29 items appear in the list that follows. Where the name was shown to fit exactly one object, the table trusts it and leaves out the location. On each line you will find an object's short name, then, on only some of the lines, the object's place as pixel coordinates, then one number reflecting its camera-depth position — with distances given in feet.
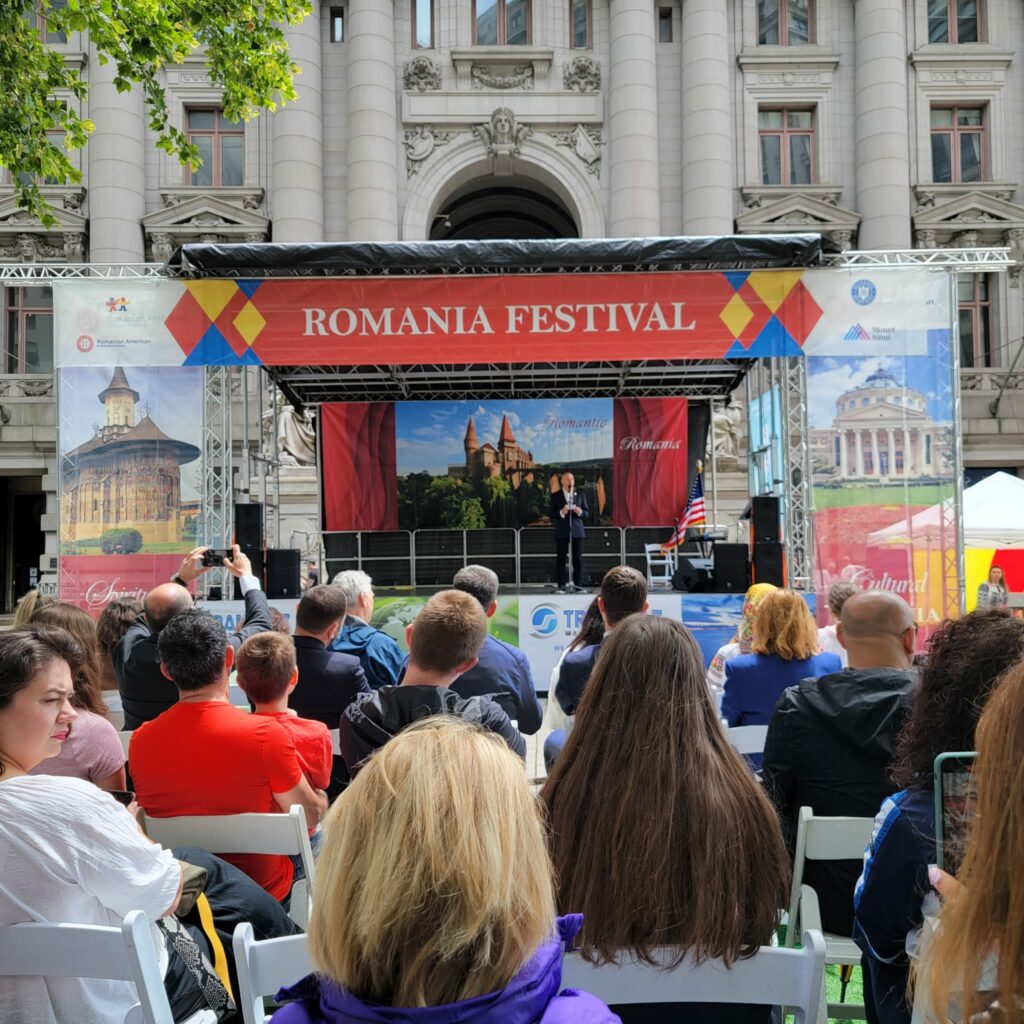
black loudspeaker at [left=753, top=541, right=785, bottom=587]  37.22
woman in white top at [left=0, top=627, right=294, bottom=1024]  6.89
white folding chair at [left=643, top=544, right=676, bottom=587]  54.44
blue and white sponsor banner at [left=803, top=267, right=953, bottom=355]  34.94
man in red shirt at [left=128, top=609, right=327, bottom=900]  10.78
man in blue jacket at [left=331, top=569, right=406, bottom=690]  17.93
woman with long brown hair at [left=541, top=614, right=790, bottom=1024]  6.69
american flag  55.77
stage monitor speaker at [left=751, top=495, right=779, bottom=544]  37.45
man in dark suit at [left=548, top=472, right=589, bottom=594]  47.06
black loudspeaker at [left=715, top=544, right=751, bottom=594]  38.52
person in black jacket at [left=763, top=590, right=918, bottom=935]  9.75
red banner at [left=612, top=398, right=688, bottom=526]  56.90
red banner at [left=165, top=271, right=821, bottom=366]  34.83
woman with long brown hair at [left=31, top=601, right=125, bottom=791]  10.85
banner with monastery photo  36.29
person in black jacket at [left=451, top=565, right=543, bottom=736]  14.58
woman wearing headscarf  16.88
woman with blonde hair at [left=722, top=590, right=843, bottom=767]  14.42
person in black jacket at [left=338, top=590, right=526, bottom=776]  11.10
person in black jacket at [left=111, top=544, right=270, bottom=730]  15.25
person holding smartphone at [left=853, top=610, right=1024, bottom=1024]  6.77
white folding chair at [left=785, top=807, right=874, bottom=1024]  9.28
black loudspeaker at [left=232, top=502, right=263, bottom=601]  38.04
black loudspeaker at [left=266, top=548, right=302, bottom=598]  38.86
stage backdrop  57.11
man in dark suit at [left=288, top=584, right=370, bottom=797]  15.60
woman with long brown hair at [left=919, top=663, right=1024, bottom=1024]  3.85
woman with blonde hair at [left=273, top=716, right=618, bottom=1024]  4.05
